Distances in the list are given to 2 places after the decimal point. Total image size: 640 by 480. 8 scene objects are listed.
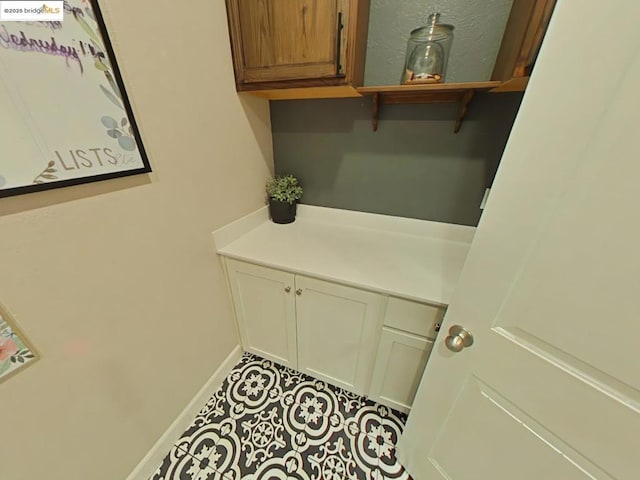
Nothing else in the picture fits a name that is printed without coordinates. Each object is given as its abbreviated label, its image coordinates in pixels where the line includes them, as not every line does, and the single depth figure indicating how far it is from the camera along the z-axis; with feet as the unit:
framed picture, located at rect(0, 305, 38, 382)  1.88
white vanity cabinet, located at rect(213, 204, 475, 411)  3.18
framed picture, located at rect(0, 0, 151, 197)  1.68
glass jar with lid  3.08
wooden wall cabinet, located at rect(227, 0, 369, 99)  2.87
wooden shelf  2.81
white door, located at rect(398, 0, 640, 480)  1.22
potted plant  4.66
